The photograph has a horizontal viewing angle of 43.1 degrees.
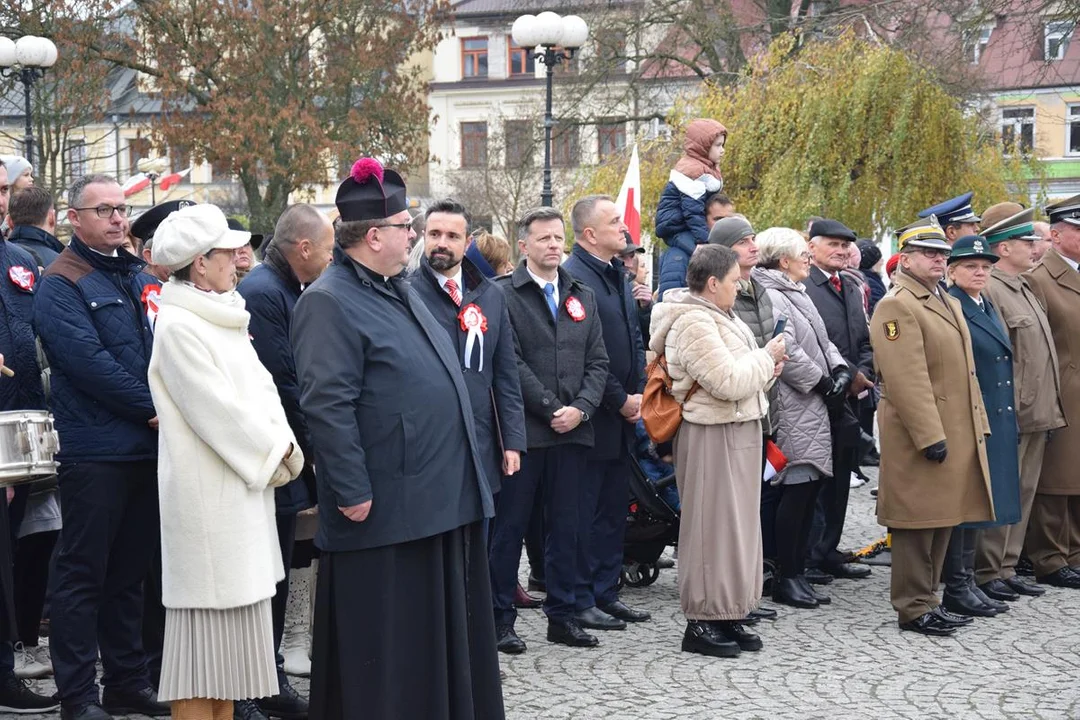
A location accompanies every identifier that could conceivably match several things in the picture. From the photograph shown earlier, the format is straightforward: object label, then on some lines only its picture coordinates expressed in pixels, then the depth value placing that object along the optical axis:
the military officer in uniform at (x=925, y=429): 7.36
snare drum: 5.05
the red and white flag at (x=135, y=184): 9.58
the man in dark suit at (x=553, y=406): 7.08
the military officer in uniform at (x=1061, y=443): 9.02
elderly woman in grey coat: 7.89
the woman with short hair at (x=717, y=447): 6.79
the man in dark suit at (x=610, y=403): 7.59
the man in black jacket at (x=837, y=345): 8.75
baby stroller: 8.12
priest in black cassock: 4.80
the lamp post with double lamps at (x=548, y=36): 17.20
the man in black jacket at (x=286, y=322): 5.81
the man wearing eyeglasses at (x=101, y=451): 5.54
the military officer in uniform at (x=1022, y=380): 8.48
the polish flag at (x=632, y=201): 11.73
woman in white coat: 4.83
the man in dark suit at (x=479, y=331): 6.36
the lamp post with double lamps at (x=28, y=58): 18.14
